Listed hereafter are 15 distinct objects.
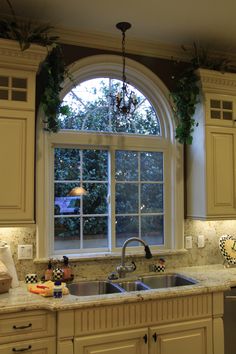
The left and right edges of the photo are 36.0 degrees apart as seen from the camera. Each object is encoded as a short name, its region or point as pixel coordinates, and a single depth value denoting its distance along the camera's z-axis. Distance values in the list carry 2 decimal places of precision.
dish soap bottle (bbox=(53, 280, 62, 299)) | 2.30
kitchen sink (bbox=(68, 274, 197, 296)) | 2.72
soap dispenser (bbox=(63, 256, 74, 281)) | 2.71
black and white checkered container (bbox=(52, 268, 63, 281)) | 2.67
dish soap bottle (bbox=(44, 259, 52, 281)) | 2.66
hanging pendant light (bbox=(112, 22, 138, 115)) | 2.83
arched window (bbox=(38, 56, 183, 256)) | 3.00
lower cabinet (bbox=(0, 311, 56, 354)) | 2.12
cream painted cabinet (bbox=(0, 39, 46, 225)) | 2.50
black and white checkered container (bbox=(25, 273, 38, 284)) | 2.66
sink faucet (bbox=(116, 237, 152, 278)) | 2.80
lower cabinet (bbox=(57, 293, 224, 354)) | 2.22
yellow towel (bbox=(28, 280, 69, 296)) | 2.34
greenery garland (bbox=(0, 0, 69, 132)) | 2.65
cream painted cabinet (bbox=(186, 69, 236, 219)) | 3.08
